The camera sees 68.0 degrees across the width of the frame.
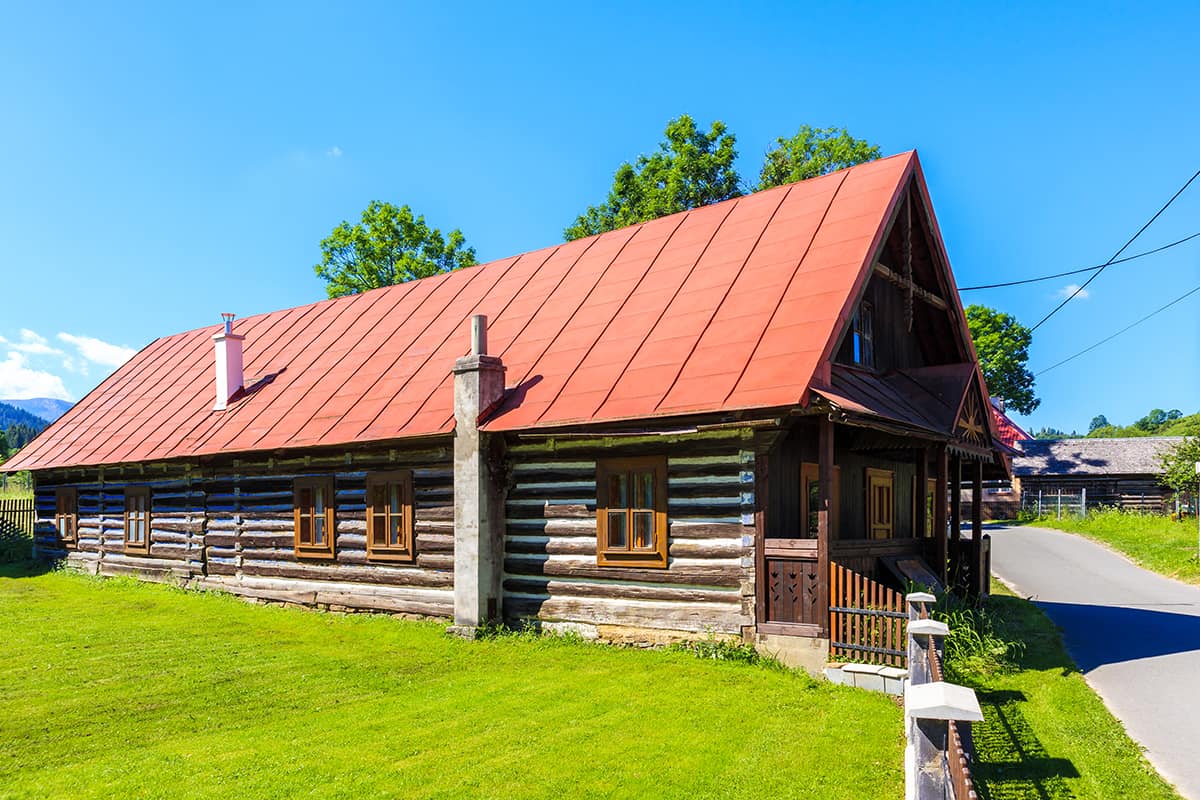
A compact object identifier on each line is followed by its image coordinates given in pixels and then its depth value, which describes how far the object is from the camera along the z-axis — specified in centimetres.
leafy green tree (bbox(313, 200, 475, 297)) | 3878
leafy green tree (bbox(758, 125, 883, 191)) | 3397
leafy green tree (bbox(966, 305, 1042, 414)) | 6134
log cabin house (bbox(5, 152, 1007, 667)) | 1201
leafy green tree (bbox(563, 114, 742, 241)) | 3419
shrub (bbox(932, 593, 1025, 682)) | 1141
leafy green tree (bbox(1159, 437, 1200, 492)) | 3488
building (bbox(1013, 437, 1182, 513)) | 4756
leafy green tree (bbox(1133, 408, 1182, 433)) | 11962
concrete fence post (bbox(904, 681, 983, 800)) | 416
